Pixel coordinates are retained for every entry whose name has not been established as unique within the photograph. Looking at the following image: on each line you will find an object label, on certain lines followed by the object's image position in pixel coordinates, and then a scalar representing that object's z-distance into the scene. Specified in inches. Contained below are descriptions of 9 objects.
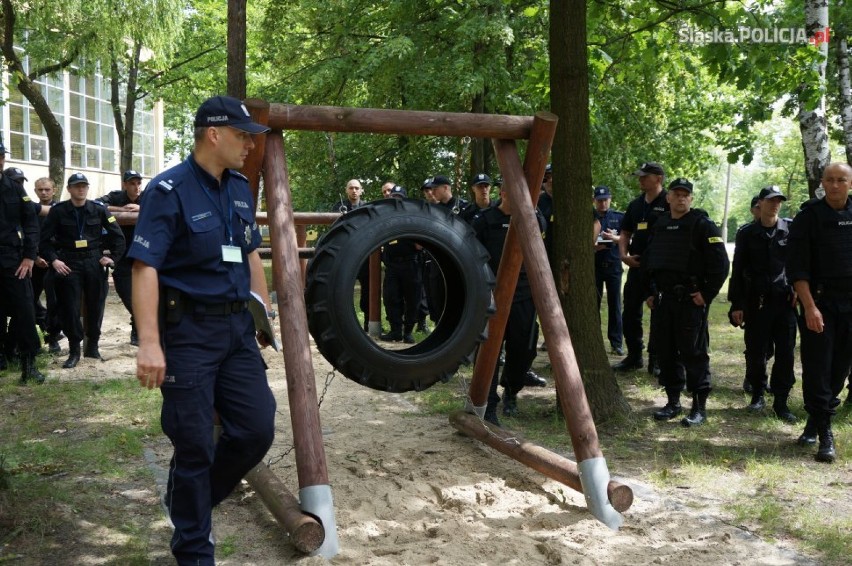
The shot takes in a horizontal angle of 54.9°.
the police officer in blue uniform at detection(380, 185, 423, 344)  410.9
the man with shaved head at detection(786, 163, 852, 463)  222.1
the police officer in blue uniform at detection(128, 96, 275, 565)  128.2
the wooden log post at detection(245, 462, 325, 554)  145.4
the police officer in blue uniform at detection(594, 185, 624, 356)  389.1
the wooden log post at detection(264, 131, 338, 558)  152.9
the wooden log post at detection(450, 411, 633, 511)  166.9
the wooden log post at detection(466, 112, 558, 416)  195.6
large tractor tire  171.2
